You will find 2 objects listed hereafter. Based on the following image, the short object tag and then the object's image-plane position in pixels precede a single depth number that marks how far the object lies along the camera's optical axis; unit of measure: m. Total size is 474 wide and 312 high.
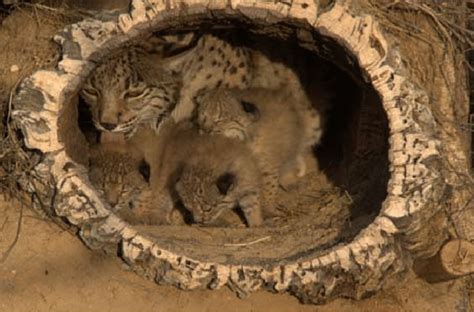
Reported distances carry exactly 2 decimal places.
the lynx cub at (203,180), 10.84
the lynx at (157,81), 10.36
